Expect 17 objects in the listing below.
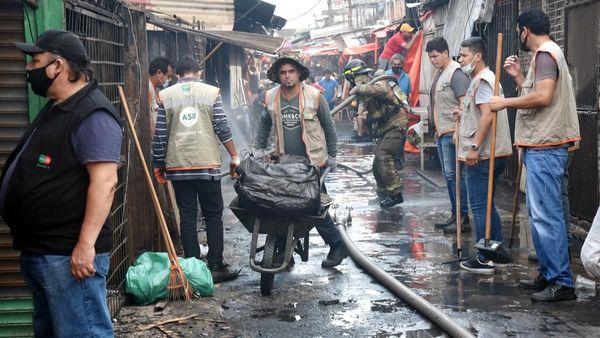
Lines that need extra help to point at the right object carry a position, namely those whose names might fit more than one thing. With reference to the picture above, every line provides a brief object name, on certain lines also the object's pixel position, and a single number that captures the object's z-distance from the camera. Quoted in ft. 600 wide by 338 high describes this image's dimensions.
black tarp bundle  22.68
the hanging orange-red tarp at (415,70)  65.98
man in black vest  12.78
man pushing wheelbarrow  26.58
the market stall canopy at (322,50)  127.95
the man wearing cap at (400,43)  71.46
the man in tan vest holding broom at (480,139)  26.45
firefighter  38.26
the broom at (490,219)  24.40
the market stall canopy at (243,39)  42.34
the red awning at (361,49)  108.55
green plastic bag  21.89
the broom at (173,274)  21.83
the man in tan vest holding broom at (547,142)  21.74
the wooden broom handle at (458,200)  27.01
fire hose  18.60
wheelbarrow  23.16
